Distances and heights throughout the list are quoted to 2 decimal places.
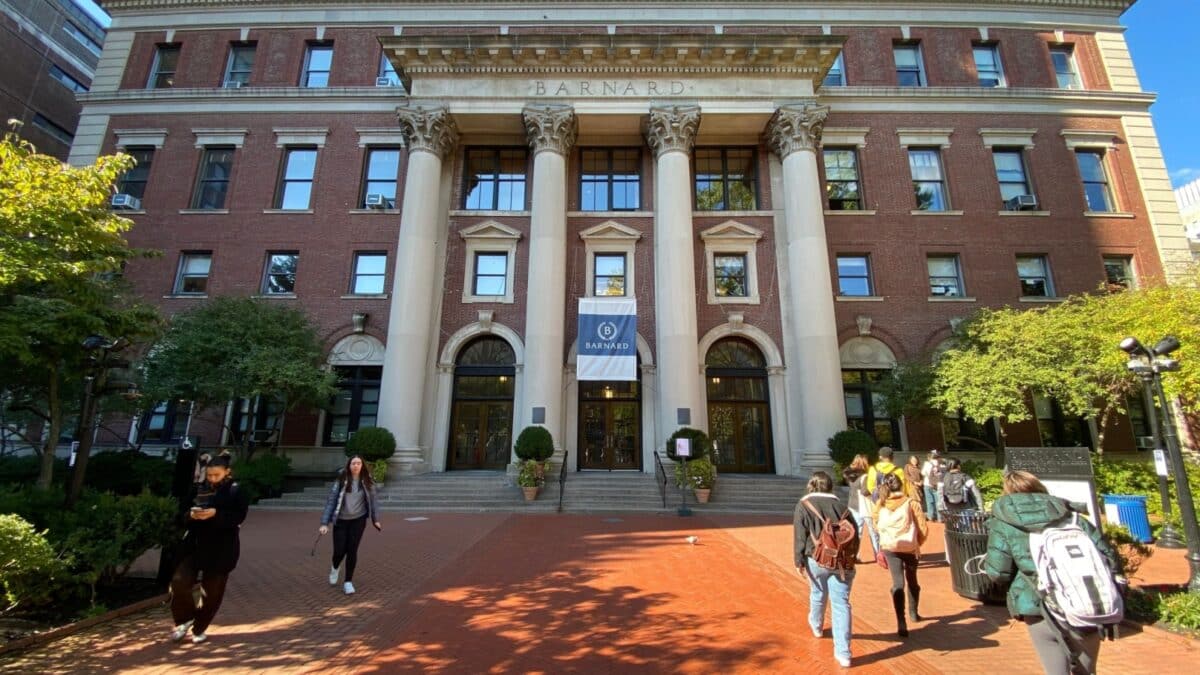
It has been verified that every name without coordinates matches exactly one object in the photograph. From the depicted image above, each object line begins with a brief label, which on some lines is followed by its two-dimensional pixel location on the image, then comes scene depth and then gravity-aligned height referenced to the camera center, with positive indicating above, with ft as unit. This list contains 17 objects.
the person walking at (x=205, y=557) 17.12 -3.25
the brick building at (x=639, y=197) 61.52 +34.04
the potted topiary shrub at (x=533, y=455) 48.83 +0.32
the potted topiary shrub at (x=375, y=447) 50.80 +1.09
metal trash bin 21.03 -3.96
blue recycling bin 34.81 -3.79
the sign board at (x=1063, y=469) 22.59 -0.48
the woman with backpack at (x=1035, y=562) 10.95 -2.32
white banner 57.93 +13.08
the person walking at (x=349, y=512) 22.85 -2.33
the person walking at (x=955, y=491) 29.27 -1.82
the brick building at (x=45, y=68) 88.53 +70.48
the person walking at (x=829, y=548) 15.37 -2.66
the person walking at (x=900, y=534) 17.83 -2.59
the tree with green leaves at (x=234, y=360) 47.88 +9.12
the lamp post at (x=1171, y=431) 20.53 +1.15
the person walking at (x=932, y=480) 39.90 -1.66
